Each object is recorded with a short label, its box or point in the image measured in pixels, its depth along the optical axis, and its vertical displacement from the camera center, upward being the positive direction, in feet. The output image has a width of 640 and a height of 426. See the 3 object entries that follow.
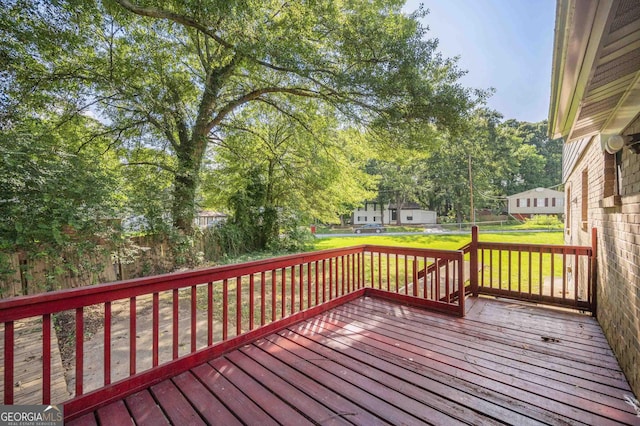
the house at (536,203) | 83.97 +1.81
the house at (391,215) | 109.19 -1.74
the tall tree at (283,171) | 25.27 +4.57
